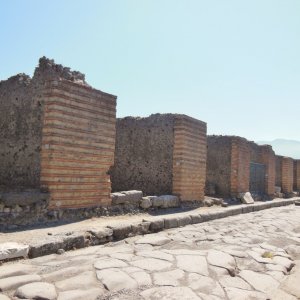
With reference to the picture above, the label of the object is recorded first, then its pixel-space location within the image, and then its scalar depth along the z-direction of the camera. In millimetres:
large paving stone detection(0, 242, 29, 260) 3516
